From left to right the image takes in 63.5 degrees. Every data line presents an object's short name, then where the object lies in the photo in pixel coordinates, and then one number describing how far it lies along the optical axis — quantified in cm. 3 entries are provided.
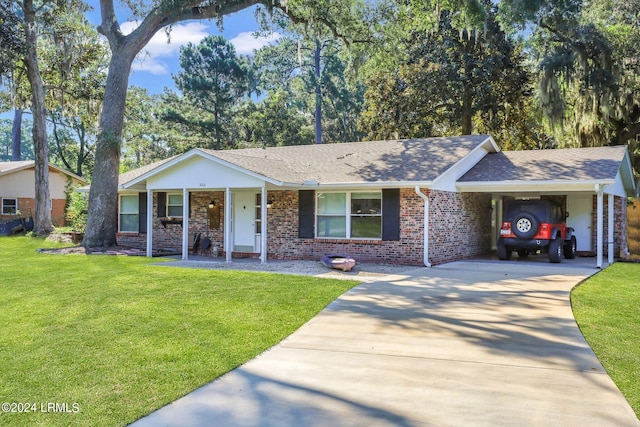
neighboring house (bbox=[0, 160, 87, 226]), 2864
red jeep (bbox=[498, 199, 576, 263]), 1361
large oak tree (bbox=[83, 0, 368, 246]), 1723
